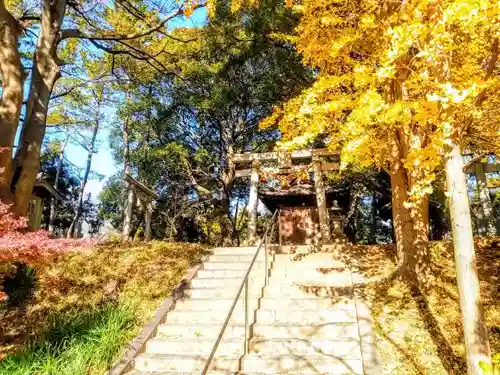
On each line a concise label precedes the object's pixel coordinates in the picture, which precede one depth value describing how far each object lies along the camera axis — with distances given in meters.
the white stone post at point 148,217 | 12.69
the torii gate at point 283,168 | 10.64
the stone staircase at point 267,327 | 4.62
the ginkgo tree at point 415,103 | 3.62
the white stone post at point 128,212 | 12.90
